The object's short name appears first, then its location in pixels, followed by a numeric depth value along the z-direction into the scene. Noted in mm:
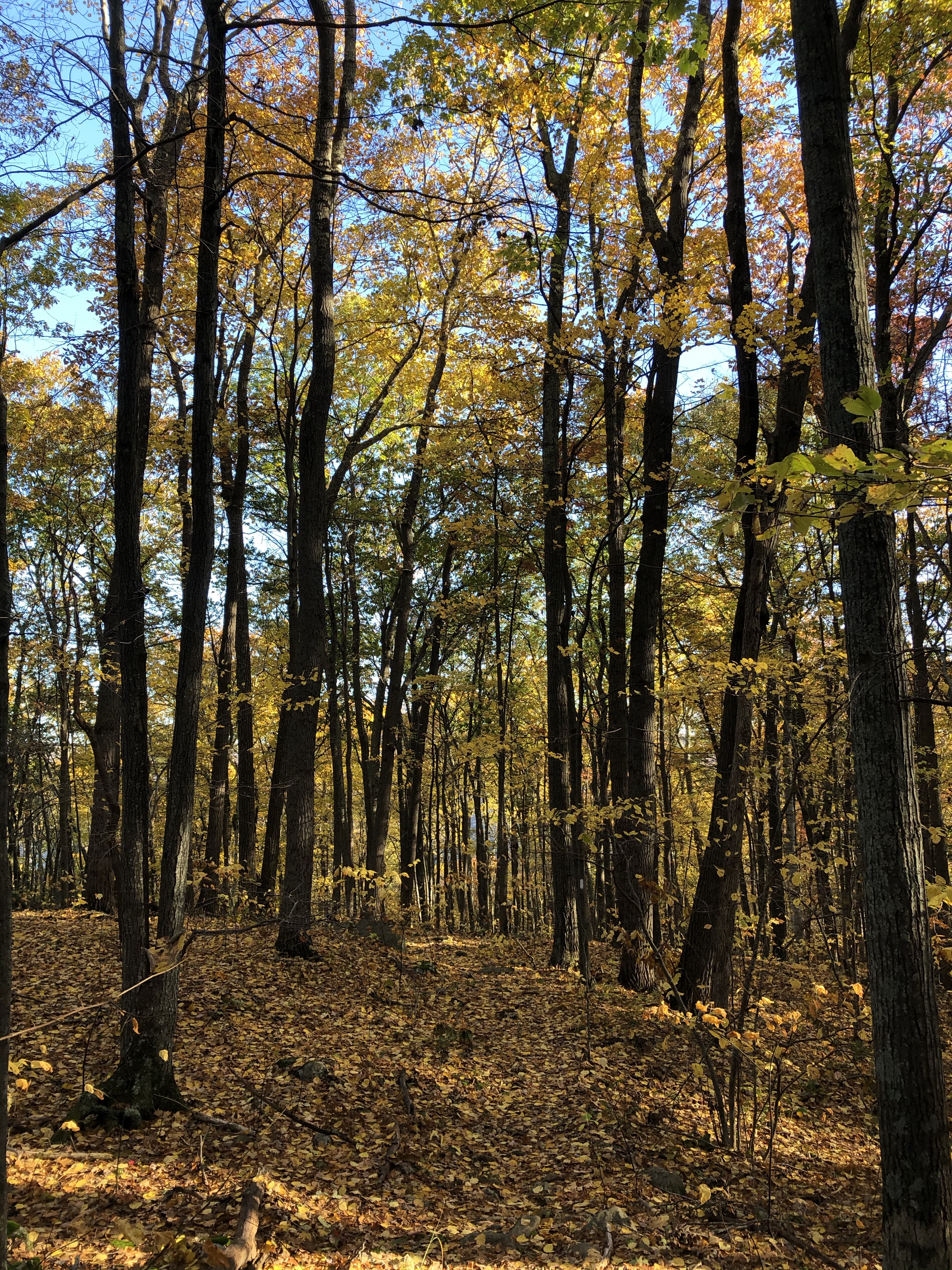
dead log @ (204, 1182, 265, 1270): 3262
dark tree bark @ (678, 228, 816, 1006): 6066
